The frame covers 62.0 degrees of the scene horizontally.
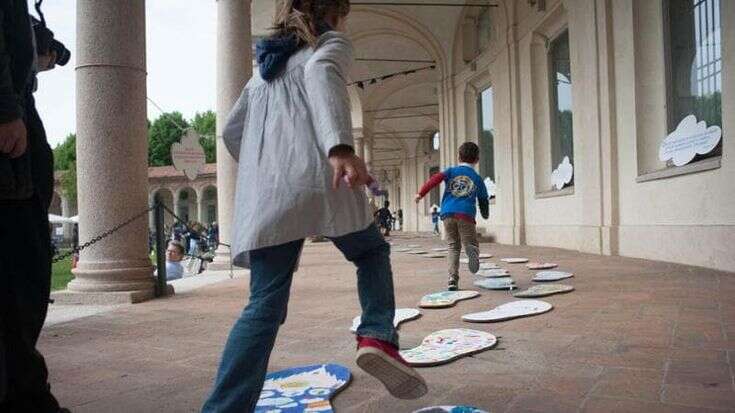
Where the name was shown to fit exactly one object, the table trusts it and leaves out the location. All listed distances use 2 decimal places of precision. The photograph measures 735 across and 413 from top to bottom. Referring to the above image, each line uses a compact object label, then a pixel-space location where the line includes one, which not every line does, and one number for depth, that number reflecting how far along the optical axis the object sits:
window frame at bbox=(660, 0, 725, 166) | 7.85
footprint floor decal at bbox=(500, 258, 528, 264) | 8.61
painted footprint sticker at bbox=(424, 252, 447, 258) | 10.98
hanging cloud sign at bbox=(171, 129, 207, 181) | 13.78
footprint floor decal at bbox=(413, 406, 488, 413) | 2.20
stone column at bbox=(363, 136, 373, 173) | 29.27
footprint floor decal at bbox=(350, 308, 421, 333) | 4.13
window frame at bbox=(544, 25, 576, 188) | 12.13
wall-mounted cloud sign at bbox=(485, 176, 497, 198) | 15.77
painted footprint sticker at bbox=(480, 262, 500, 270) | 7.74
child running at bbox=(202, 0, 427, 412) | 1.86
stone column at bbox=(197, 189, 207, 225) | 59.25
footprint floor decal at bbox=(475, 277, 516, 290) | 5.72
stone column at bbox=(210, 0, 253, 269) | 9.43
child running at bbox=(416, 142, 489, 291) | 5.72
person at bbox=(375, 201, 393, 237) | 23.03
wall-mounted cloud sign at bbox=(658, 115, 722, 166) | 6.97
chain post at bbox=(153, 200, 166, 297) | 6.18
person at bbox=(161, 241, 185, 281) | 8.80
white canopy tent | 32.25
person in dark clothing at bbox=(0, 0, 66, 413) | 1.85
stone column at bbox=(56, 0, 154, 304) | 5.57
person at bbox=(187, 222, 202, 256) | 20.14
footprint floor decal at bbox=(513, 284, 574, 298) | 5.15
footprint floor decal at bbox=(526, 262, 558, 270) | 7.55
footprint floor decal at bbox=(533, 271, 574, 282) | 6.23
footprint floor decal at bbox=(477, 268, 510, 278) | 6.69
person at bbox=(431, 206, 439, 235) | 26.71
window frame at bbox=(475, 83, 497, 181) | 16.70
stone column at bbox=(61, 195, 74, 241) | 51.06
